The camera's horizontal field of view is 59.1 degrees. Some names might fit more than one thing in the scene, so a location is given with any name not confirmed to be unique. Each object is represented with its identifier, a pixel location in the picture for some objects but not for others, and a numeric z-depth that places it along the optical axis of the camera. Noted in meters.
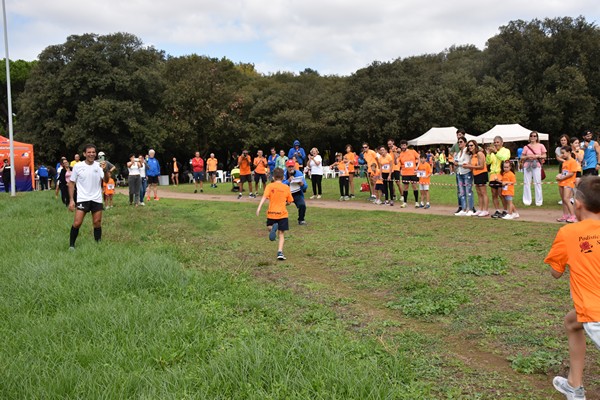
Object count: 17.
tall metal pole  25.98
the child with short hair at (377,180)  16.78
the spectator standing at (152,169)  19.30
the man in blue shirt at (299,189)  12.27
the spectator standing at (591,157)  12.39
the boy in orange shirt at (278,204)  8.91
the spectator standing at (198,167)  25.95
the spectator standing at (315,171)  18.22
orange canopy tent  30.72
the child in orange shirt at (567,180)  11.30
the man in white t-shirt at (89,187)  9.20
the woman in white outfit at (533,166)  13.37
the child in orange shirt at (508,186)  12.40
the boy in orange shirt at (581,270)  3.37
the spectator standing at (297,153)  17.84
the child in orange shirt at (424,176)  15.02
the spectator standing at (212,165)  27.62
